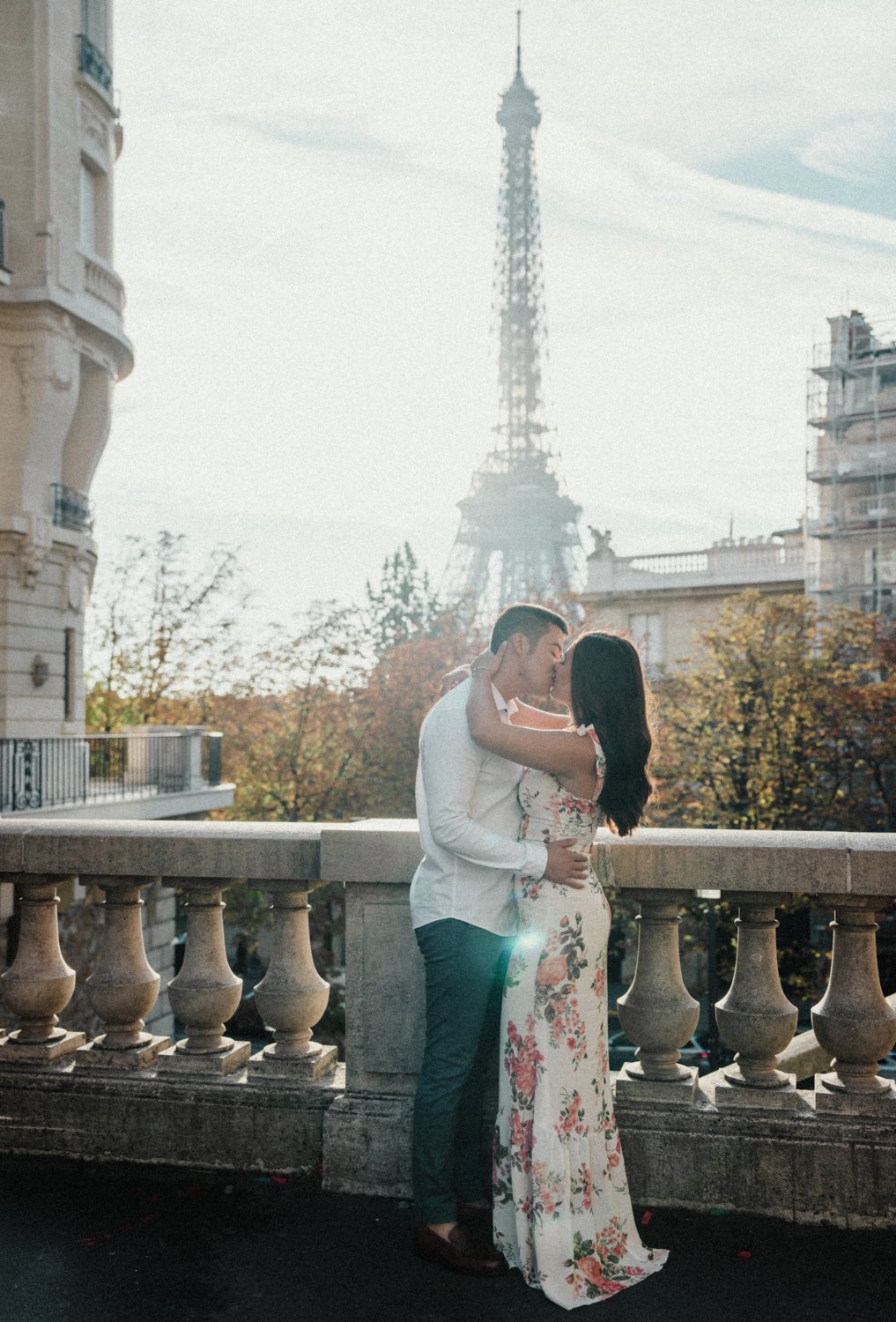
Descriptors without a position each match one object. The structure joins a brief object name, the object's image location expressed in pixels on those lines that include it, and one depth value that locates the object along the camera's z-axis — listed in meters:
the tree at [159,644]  33.47
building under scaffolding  37.62
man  3.50
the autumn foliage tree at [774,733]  23.48
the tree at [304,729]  28.02
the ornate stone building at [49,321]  20.06
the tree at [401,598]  55.59
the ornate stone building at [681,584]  40.41
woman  3.43
